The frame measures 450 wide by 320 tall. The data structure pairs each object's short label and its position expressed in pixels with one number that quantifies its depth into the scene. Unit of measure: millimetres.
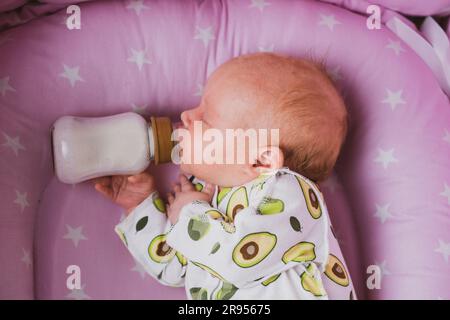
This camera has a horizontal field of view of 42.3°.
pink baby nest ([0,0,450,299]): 1195
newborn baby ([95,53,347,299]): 1057
